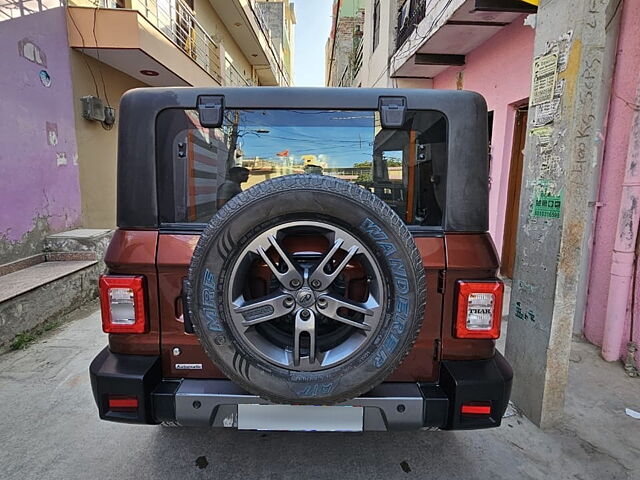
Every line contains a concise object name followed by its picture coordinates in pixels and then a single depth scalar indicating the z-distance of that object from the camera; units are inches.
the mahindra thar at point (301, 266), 62.7
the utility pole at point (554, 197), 87.0
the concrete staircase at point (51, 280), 149.5
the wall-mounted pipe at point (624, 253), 122.6
